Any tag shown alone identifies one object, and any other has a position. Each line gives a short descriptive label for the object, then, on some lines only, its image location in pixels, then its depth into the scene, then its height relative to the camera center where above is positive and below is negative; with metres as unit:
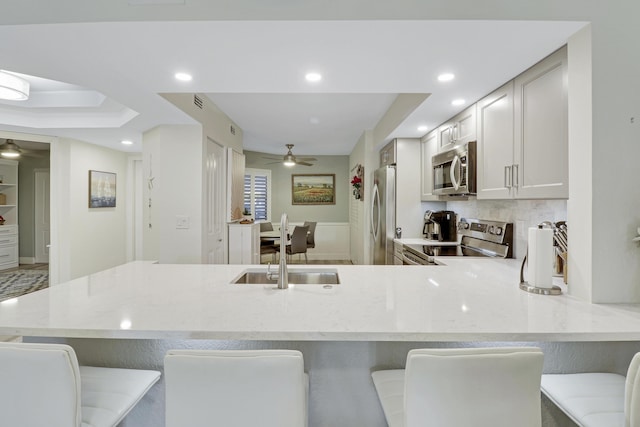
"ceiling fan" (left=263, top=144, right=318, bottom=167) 6.09 +0.95
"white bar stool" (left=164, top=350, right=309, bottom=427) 0.94 -0.52
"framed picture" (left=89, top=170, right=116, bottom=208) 4.62 +0.32
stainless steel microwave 2.57 +0.36
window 7.12 +0.40
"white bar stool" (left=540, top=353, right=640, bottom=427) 0.94 -0.64
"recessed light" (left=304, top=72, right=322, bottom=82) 2.03 +0.86
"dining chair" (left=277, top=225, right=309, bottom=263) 6.01 -0.57
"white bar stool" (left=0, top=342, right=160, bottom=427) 0.95 -0.52
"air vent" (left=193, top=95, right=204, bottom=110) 3.14 +1.09
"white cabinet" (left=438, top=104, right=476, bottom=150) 2.62 +0.74
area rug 4.57 -1.13
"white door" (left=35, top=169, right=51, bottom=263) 6.70 +0.01
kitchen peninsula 1.11 -0.40
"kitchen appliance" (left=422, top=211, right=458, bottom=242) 3.60 -0.17
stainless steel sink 2.09 -0.43
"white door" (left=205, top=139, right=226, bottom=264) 3.62 +0.09
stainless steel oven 2.58 -0.30
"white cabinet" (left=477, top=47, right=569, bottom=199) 1.65 +0.46
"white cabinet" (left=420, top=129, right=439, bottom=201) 3.50 +0.56
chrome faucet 1.67 -0.26
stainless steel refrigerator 3.93 -0.02
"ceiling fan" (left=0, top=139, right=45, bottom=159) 4.76 +0.90
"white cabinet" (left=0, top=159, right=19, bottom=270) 6.16 -0.07
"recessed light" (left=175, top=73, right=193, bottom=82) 2.06 +0.86
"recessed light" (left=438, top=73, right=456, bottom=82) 2.03 +0.86
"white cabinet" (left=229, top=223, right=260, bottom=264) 4.25 -0.43
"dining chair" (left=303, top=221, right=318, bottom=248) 6.80 -0.50
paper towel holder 1.54 -0.37
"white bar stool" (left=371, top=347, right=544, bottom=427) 0.93 -0.51
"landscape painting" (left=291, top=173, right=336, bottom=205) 7.65 +0.52
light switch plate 3.32 -0.11
